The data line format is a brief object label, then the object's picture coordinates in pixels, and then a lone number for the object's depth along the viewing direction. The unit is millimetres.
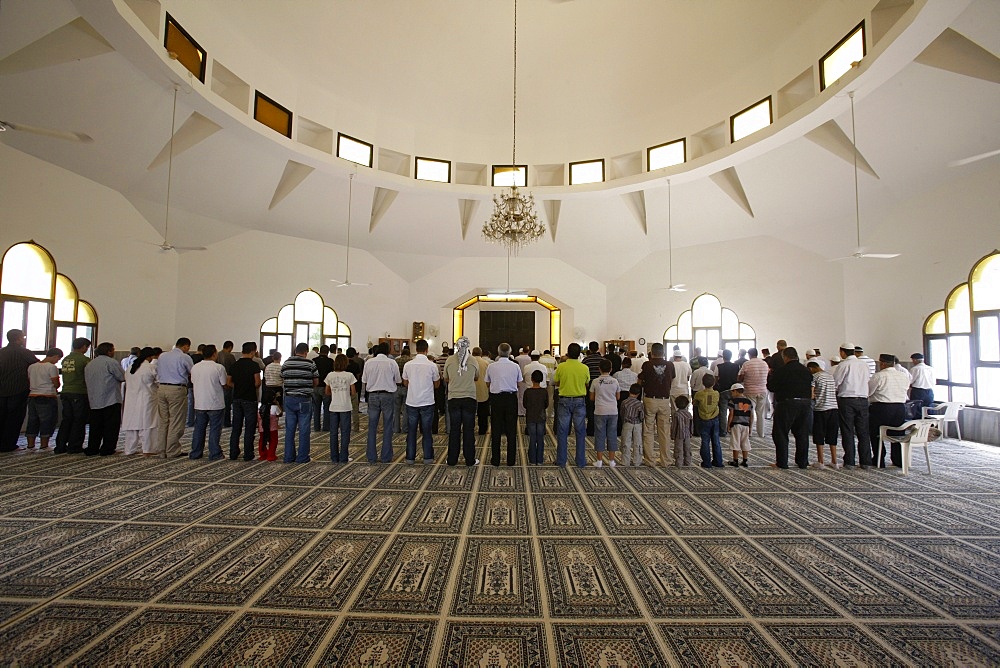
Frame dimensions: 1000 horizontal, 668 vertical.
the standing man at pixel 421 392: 5180
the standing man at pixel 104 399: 5332
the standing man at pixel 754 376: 6457
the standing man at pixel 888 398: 5289
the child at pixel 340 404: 5223
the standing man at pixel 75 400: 5473
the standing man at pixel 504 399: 5098
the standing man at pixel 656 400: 5211
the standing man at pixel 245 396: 5266
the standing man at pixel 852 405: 5246
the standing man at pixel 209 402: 5270
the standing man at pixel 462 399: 5113
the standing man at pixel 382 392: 5223
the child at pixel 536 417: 5305
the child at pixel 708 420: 5203
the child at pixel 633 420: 5227
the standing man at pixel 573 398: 5168
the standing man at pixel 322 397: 6523
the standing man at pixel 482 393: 6121
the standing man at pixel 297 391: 5070
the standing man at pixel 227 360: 6836
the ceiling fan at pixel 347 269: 13221
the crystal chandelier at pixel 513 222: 8609
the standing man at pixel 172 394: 5336
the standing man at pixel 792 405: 5148
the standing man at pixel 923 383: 7094
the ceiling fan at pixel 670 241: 11931
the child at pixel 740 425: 5336
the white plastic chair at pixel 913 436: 5016
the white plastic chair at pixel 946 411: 6289
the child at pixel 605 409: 5145
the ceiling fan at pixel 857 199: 6621
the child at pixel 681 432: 5230
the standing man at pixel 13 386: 5445
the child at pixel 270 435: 5233
